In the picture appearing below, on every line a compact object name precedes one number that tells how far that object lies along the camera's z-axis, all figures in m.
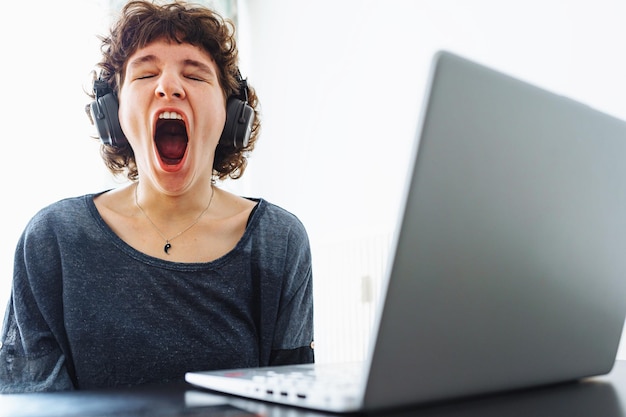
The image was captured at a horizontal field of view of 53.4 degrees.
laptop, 0.43
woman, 1.04
